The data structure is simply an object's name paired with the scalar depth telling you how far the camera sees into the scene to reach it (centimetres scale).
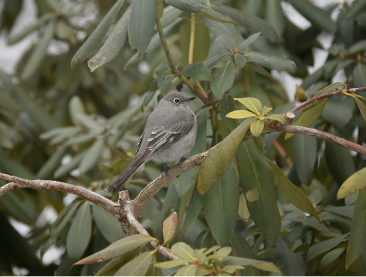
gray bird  1029
